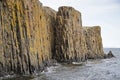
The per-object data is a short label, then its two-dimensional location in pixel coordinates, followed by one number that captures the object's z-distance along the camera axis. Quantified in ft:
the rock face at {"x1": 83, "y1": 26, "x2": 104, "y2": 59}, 313.71
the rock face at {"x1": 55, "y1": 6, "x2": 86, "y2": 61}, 240.94
